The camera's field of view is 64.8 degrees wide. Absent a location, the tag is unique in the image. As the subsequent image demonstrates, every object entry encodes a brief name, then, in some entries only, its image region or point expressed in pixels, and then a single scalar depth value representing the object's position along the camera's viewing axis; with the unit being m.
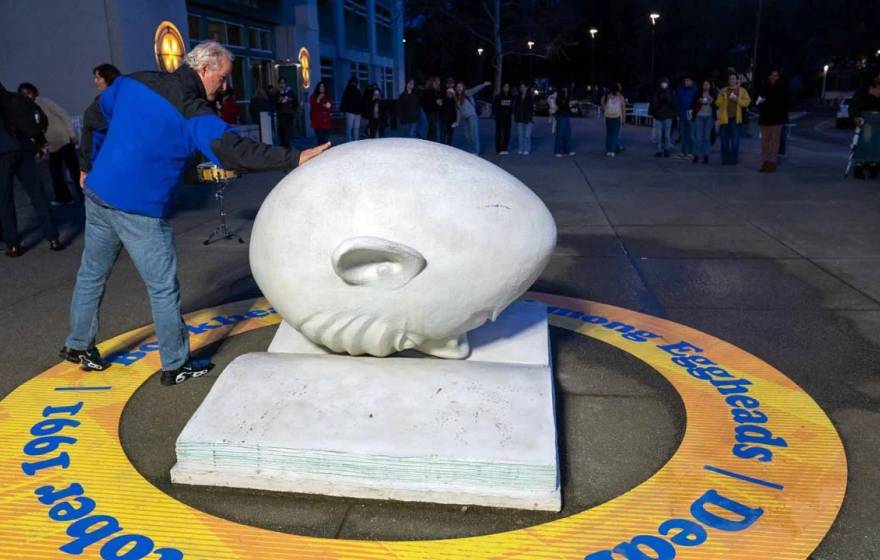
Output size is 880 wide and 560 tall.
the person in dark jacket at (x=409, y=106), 17.14
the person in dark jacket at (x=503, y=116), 16.94
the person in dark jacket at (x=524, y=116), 16.55
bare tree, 40.03
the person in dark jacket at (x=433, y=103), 17.44
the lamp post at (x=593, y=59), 48.15
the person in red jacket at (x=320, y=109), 16.66
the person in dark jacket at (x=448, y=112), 17.28
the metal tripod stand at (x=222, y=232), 8.34
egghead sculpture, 3.24
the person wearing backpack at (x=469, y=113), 16.88
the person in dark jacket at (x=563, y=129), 16.41
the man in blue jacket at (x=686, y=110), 15.30
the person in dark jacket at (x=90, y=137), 4.52
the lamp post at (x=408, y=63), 53.84
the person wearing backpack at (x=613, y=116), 16.30
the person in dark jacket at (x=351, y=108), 16.97
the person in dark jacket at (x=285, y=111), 17.80
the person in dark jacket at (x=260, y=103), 17.39
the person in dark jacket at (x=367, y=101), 17.70
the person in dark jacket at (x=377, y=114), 18.12
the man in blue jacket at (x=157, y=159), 3.59
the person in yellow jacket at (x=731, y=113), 13.94
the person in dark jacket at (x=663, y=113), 15.73
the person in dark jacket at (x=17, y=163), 7.23
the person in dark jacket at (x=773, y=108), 12.97
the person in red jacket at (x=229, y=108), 14.02
